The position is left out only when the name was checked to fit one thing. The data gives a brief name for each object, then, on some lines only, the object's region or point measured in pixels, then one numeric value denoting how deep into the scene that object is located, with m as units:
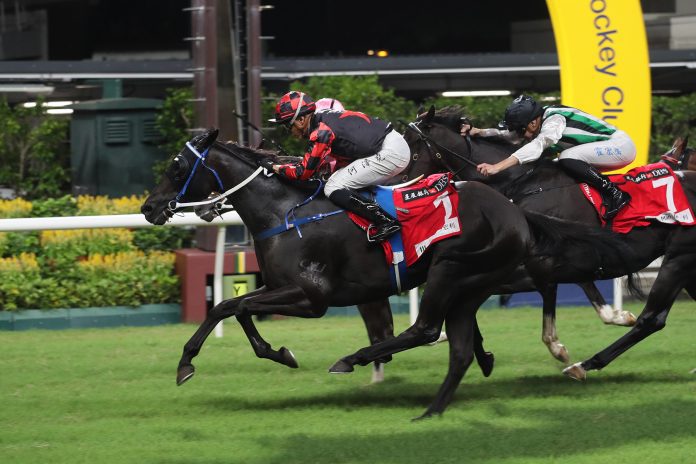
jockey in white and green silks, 14.24
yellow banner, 20.34
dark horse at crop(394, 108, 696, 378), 14.47
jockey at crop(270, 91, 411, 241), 13.04
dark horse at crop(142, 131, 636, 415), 12.81
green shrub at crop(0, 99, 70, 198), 26.00
